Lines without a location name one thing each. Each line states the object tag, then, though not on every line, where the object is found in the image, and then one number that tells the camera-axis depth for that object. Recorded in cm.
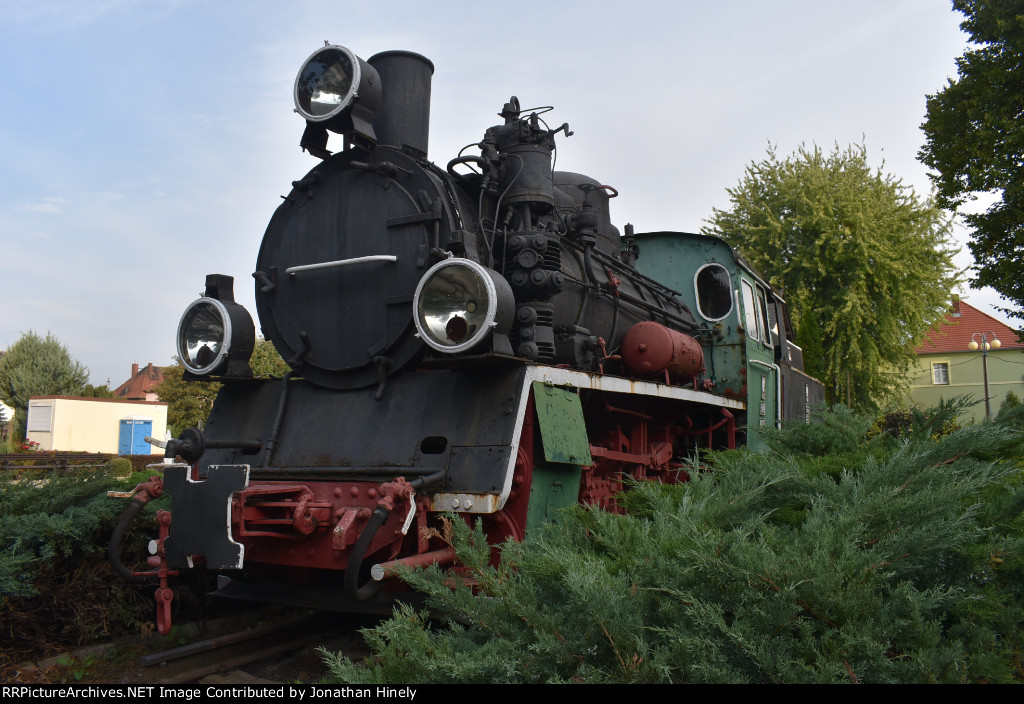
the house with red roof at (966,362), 3544
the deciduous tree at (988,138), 973
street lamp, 2304
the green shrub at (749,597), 202
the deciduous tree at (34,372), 3697
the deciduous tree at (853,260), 2138
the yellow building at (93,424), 3012
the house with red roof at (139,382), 5851
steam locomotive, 374
